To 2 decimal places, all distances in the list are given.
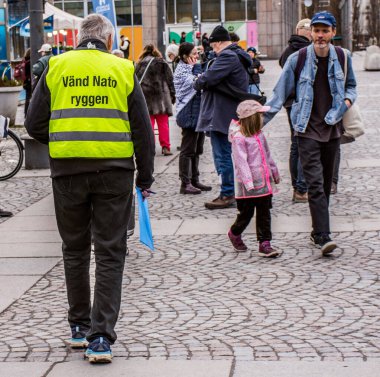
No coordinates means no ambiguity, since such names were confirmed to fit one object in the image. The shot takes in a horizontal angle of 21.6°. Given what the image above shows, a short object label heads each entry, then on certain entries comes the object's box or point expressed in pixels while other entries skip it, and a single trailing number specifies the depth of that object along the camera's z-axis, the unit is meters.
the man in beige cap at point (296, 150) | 10.40
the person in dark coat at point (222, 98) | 10.03
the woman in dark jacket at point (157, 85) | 14.26
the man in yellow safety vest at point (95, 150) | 5.02
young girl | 7.78
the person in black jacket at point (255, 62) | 20.33
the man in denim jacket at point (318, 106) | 7.79
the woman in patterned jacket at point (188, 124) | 11.30
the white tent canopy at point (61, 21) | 34.22
